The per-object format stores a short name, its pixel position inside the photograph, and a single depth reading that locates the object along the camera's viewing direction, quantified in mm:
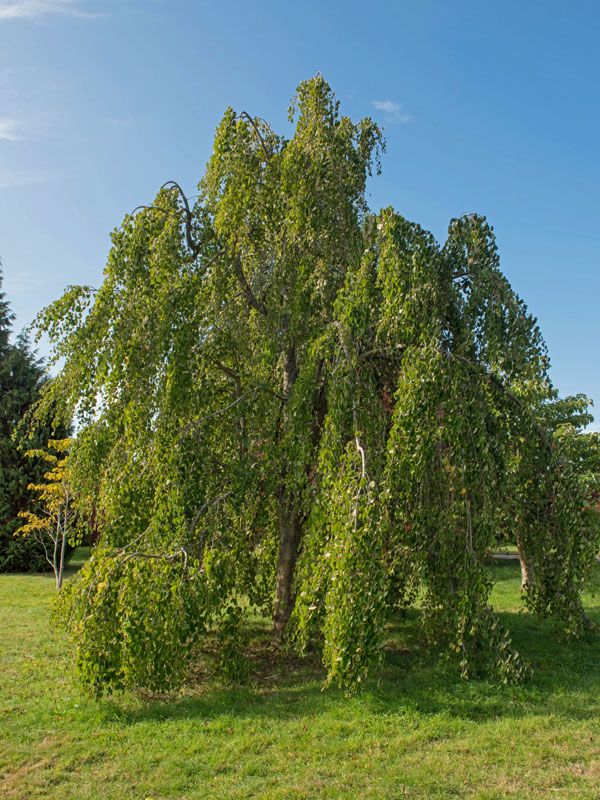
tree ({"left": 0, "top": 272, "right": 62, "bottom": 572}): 12945
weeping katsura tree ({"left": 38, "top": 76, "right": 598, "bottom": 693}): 4137
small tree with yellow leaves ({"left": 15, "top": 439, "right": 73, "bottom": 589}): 10172
